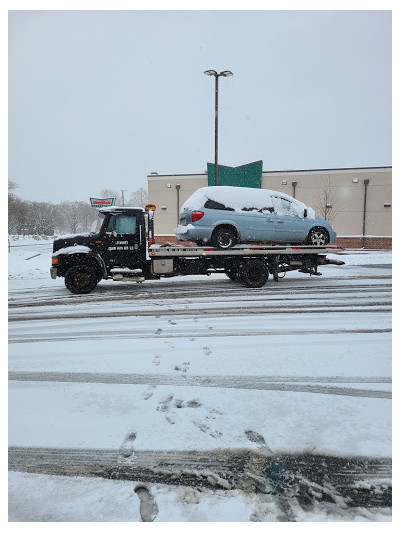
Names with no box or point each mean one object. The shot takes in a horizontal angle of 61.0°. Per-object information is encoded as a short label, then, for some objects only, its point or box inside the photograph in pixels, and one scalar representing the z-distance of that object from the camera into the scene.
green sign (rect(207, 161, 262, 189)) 28.33
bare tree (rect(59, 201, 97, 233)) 78.94
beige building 28.72
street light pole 15.42
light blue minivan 9.33
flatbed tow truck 8.89
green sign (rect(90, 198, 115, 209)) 12.68
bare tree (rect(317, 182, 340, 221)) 29.45
